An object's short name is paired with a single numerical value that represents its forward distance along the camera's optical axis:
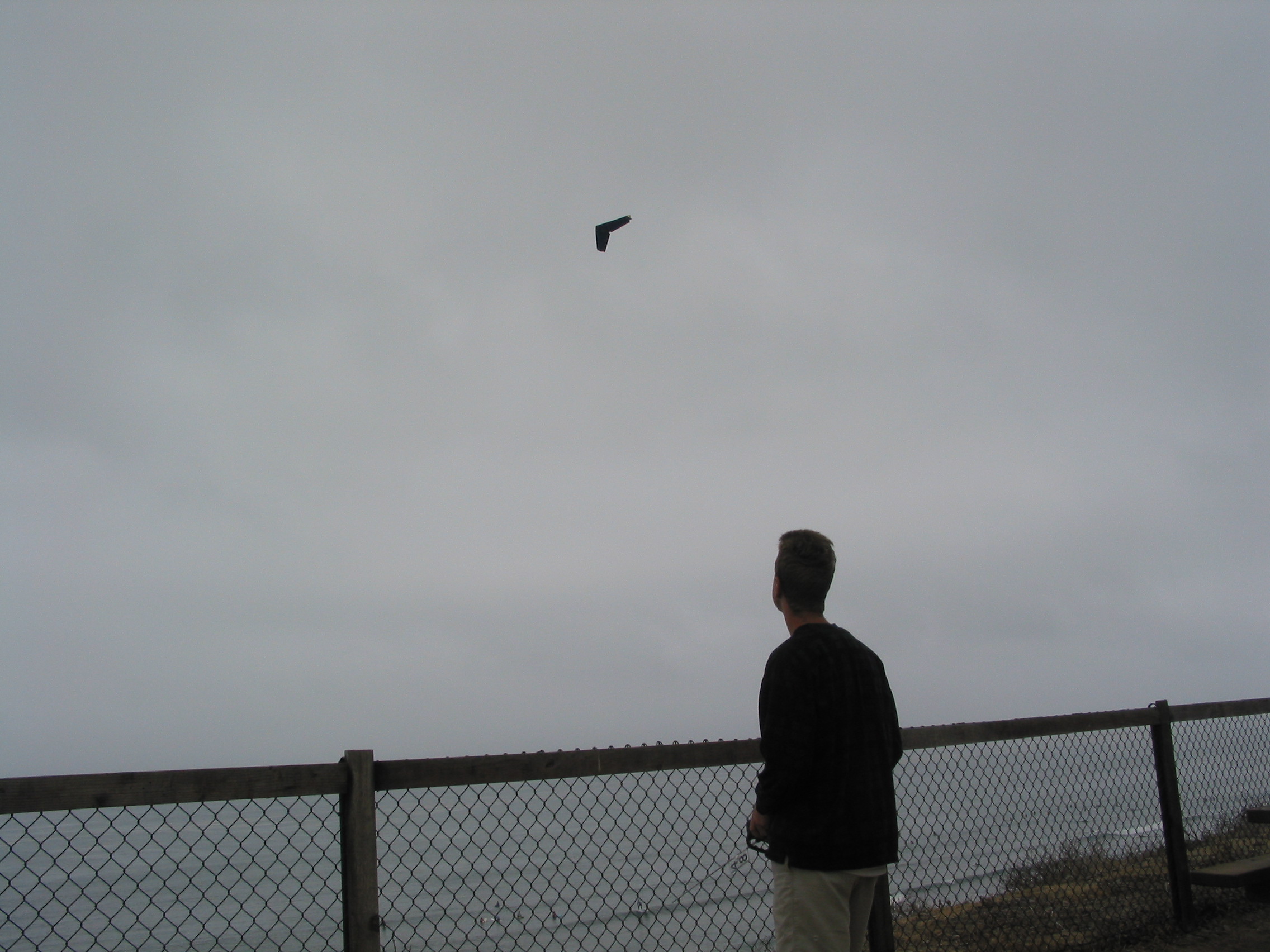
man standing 2.74
